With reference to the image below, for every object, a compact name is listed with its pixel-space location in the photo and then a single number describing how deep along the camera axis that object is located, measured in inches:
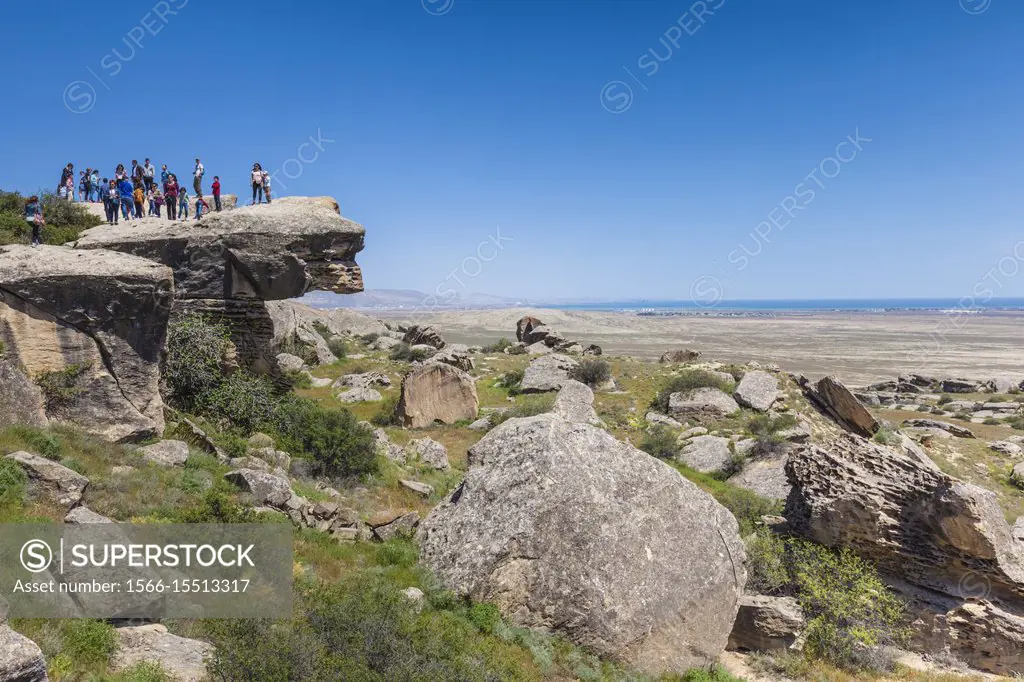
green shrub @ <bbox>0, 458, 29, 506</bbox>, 344.2
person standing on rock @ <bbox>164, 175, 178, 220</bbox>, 821.2
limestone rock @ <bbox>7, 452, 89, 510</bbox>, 363.6
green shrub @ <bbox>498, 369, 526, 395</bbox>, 1326.6
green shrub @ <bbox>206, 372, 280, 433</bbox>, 695.1
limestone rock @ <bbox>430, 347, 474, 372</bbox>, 1451.8
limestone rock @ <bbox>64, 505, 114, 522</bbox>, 337.7
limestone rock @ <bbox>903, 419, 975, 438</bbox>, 1328.7
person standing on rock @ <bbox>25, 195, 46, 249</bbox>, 633.0
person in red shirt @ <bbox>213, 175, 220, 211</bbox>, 836.0
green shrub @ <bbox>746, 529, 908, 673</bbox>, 479.5
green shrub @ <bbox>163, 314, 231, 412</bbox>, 686.5
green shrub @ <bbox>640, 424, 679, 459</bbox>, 988.6
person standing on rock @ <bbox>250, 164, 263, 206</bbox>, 841.5
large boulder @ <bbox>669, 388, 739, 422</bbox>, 1184.2
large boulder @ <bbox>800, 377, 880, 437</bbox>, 1182.3
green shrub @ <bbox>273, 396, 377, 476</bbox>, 655.8
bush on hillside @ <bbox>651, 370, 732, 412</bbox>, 1261.1
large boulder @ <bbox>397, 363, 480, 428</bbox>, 1027.9
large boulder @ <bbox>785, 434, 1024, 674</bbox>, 490.9
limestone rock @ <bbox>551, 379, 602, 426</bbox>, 1073.6
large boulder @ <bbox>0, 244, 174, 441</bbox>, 508.7
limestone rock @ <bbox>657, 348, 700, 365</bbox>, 1676.9
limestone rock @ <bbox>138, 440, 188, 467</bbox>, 496.7
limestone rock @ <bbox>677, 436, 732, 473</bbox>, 956.0
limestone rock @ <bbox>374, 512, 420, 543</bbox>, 491.6
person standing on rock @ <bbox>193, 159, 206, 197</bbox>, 817.5
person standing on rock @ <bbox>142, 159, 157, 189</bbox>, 875.4
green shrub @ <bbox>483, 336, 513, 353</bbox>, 1974.7
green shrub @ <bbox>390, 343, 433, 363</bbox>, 1658.5
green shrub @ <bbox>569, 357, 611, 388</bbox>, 1364.2
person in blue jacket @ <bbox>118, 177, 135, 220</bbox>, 813.9
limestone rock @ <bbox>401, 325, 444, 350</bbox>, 1930.4
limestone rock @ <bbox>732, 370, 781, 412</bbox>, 1211.2
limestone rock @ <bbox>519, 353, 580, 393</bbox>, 1296.8
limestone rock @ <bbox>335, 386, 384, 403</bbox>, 1161.4
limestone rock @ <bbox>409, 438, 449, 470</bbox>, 784.9
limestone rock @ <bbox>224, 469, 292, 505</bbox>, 486.9
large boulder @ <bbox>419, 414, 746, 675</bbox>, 398.3
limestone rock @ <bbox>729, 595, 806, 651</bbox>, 482.6
